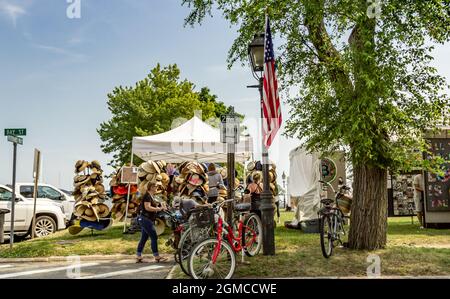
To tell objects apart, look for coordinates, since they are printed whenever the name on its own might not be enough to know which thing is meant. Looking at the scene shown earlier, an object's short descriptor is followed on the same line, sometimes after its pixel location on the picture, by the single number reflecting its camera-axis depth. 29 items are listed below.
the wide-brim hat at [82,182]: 14.02
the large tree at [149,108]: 36.22
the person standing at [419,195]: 14.75
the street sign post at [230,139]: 8.59
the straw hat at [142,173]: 13.21
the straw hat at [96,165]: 14.33
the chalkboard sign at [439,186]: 14.28
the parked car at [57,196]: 16.95
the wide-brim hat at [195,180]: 12.30
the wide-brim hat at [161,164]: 14.76
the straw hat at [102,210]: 13.42
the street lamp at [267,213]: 8.52
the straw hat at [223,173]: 18.34
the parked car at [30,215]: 14.17
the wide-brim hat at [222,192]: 13.72
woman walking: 9.05
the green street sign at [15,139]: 11.41
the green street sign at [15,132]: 11.67
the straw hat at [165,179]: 14.35
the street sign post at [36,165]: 13.61
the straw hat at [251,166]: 15.71
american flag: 8.49
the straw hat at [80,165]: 14.23
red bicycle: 6.45
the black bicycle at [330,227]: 8.38
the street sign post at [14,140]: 11.47
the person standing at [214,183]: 12.99
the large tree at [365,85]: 8.06
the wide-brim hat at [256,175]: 12.36
